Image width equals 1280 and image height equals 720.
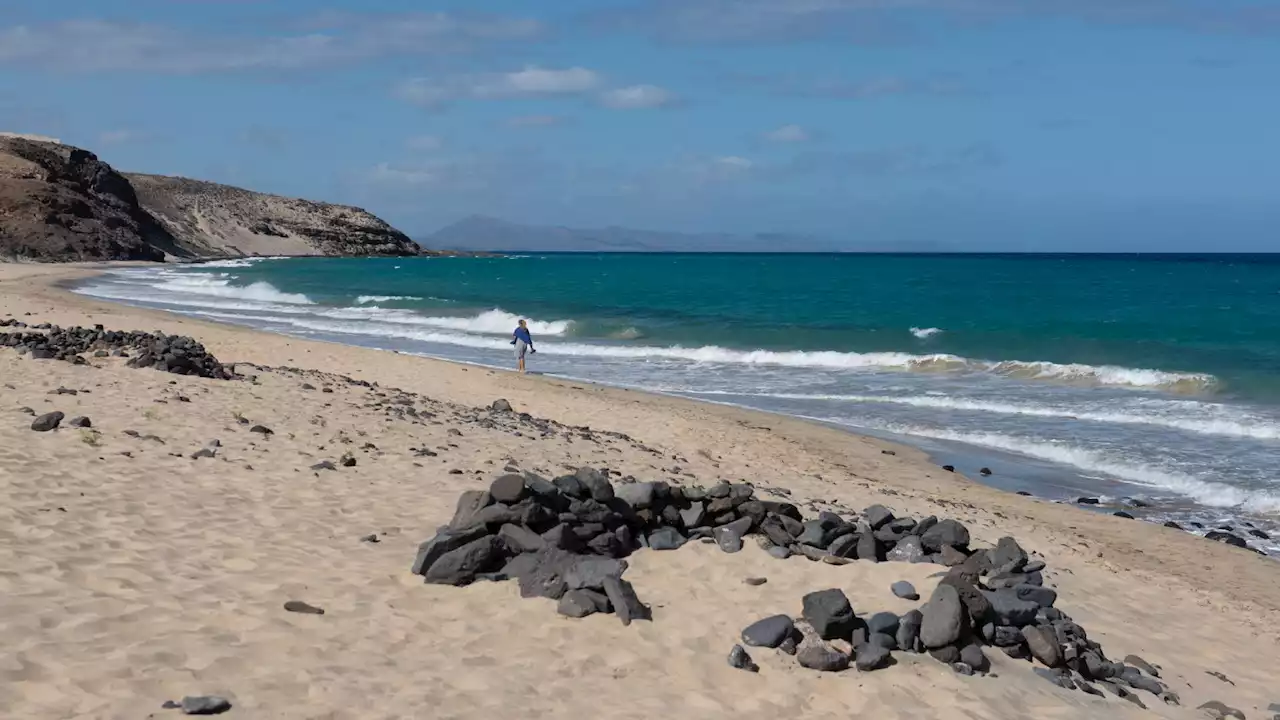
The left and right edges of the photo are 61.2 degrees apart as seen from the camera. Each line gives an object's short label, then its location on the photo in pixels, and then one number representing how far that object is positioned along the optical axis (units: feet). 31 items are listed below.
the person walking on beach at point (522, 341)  80.38
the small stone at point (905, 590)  25.90
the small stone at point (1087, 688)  22.80
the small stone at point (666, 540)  28.66
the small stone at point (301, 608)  22.53
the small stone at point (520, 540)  26.12
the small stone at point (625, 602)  23.75
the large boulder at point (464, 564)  25.18
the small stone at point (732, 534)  28.73
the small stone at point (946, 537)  29.45
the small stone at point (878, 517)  31.04
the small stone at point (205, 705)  17.40
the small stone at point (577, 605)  23.72
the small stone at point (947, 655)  22.74
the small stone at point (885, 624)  22.99
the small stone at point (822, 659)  21.80
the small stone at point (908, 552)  28.66
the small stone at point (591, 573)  24.62
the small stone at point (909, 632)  22.99
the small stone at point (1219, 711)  23.13
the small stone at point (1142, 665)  24.82
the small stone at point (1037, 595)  26.50
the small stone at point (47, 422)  34.32
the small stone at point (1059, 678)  22.93
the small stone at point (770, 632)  22.62
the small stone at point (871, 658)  21.90
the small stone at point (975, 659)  22.72
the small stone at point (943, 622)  22.99
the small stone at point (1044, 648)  23.71
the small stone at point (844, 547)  28.58
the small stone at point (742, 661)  21.79
